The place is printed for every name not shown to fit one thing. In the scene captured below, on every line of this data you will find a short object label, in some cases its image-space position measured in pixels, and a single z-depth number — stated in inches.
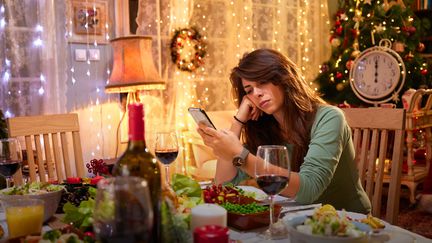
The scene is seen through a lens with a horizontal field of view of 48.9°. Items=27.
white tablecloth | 39.9
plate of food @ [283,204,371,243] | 33.4
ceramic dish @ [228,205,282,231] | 45.3
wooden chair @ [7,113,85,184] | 82.9
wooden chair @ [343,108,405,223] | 69.7
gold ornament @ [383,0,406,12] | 198.8
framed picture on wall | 136.9
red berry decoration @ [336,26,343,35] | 203.0
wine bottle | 33.3
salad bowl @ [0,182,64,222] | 47.6
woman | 61.4
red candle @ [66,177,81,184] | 58.7
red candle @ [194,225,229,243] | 30.1
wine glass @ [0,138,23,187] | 54.8
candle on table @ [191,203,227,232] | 34.8
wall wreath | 157.8
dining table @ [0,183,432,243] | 40.2
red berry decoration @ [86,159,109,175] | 57.9
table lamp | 131.2
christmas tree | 194.4
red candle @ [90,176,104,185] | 56.8
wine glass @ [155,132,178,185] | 57.3
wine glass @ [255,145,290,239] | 43.3
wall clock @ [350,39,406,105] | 183.3
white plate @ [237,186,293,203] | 56.6
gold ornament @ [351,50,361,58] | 195.8
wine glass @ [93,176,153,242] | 27.1
